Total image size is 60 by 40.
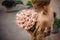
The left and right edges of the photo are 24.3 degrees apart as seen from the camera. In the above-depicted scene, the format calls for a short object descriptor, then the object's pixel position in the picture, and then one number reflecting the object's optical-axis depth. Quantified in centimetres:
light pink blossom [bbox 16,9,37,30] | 139
